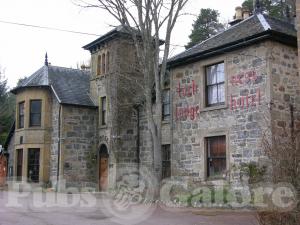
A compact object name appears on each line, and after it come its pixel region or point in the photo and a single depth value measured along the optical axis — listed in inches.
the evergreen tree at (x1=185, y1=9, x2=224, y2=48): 1686.8
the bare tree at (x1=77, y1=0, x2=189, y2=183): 767.7
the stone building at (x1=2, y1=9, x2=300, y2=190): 687.1
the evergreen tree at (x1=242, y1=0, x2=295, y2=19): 1409.2
